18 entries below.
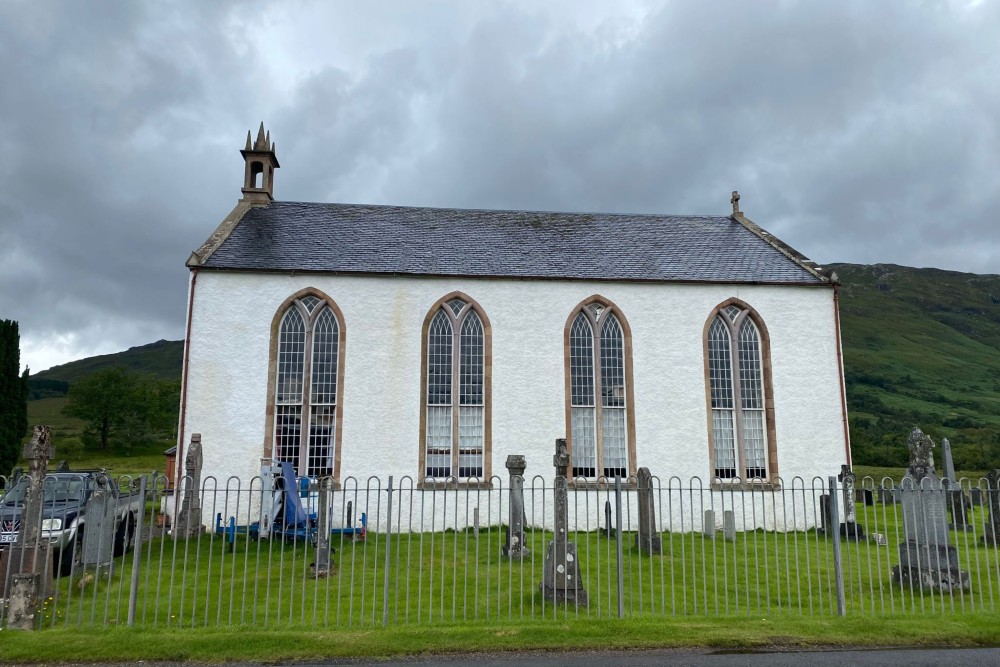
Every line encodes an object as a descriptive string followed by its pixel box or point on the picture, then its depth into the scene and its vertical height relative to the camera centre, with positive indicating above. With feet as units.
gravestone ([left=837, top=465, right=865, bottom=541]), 60.25 -5.77
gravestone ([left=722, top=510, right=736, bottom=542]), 54.28 -4.72
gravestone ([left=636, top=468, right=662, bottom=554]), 50.62 -4.51
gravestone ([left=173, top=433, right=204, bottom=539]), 56.65 -2.58
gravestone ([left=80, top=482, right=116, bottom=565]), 39.45 -3.60
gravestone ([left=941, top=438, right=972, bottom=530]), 66.44 -3.18
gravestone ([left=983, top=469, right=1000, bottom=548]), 57.97 -5.71
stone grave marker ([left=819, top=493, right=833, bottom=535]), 60.88 -4.54
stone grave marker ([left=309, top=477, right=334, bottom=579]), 42.34 -5.27
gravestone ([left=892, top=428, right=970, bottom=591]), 38.68 -4.77
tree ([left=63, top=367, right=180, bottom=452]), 206.90 +16.74
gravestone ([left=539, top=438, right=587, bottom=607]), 35.17 -5.62
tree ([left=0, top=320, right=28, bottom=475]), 126.52 +12.62
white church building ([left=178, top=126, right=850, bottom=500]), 64.90 +9.98
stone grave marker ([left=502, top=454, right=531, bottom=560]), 45.98 -3.63
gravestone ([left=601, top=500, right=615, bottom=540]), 45.99 -3.62
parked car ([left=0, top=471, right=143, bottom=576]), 42.25 -3.35
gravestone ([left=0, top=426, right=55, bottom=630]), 31.76 -4.48
